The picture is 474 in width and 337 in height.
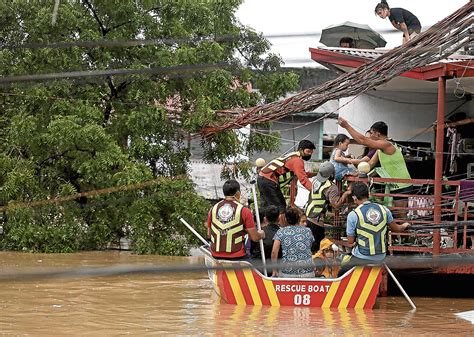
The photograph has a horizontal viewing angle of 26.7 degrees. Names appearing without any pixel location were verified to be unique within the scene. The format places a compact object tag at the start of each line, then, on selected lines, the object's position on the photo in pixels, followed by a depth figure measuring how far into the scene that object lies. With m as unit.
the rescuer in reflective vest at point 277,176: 12.95
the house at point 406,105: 15.35
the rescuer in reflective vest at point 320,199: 12.48
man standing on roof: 14.96
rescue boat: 11.60
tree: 18.39
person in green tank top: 13.00
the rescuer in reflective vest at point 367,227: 11.33
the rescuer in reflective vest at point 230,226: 11.46
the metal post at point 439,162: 12.84
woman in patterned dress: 11.30
